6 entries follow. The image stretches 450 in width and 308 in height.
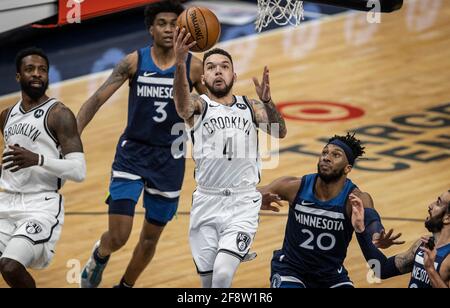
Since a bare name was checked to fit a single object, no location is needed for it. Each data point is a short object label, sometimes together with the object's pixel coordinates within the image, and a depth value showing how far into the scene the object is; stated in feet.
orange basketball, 52.41
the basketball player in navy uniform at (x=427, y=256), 45.16
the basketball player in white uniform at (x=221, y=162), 51.35
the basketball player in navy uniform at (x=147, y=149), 57.55
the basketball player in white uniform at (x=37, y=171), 50.14
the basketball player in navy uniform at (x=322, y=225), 49.90
